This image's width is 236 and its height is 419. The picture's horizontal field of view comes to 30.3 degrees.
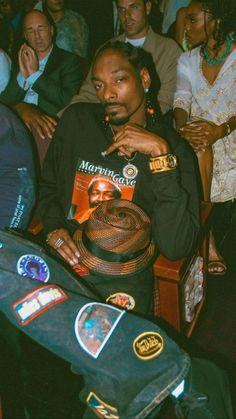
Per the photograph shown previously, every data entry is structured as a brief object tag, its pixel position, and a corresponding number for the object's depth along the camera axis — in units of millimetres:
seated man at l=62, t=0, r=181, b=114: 2922
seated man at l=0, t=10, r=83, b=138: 2645
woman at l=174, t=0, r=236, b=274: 2588
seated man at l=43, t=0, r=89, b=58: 3689
